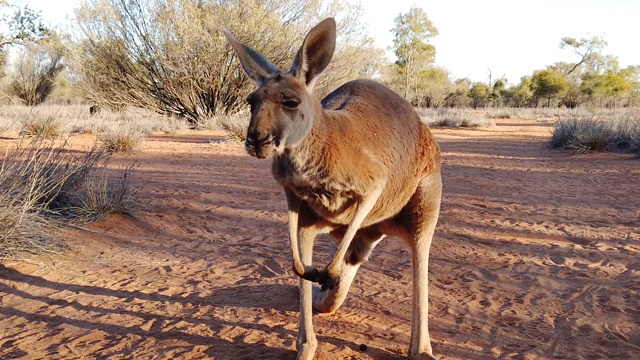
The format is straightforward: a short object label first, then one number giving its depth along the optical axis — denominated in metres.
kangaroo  2.60
